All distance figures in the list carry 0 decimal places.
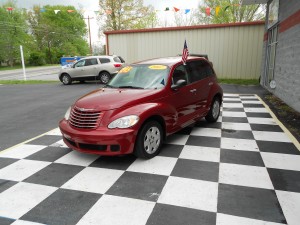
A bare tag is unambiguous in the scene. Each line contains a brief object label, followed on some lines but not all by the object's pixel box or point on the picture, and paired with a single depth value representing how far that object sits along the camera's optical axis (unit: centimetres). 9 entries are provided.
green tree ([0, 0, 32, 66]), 4216
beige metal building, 1507
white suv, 1501
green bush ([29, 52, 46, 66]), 4603
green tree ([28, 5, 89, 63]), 5303
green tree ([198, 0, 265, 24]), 2617
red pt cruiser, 380
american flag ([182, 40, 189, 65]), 525
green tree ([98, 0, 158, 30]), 2902
